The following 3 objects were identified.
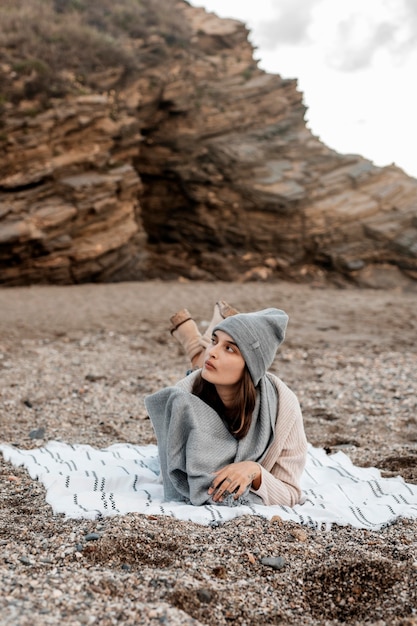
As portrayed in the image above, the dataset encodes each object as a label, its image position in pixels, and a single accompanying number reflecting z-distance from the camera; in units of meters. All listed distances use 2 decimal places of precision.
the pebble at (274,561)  2.99
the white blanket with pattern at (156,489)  3.53
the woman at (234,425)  3.57
